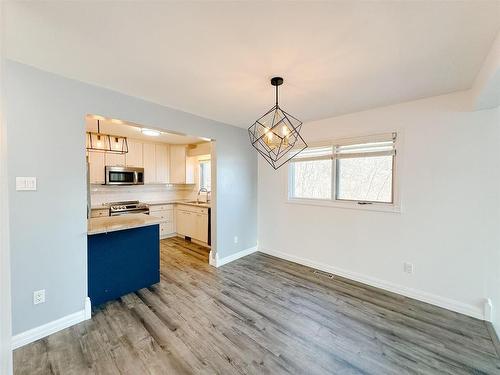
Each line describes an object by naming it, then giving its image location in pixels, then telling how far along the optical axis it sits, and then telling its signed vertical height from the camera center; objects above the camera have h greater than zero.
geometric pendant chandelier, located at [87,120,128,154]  4.26 +0.85
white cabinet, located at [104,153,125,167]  4.52 +0.53
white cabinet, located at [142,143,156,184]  5.08 +0.51
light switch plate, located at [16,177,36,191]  1.82 +0.00
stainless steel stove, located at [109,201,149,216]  4.41 -0.52
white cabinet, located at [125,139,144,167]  4.80 +0.67
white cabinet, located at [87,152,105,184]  4.32 +0.35
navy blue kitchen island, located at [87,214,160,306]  2.41 -0.89
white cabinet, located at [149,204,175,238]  5.12 -0.76
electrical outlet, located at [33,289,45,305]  1.92 -1.02
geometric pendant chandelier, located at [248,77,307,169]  1.93 +0.46
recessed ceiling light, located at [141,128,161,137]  3.77 +0.94
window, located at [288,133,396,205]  2.90 +0.20
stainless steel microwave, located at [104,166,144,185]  4.43 +0.18
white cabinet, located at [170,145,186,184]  5.43 +0.52
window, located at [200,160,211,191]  5.68 +0.26
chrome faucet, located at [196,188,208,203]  5.63 -0.18
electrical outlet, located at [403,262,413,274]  2.67 -1.04
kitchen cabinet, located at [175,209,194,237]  5.02 -0.93
